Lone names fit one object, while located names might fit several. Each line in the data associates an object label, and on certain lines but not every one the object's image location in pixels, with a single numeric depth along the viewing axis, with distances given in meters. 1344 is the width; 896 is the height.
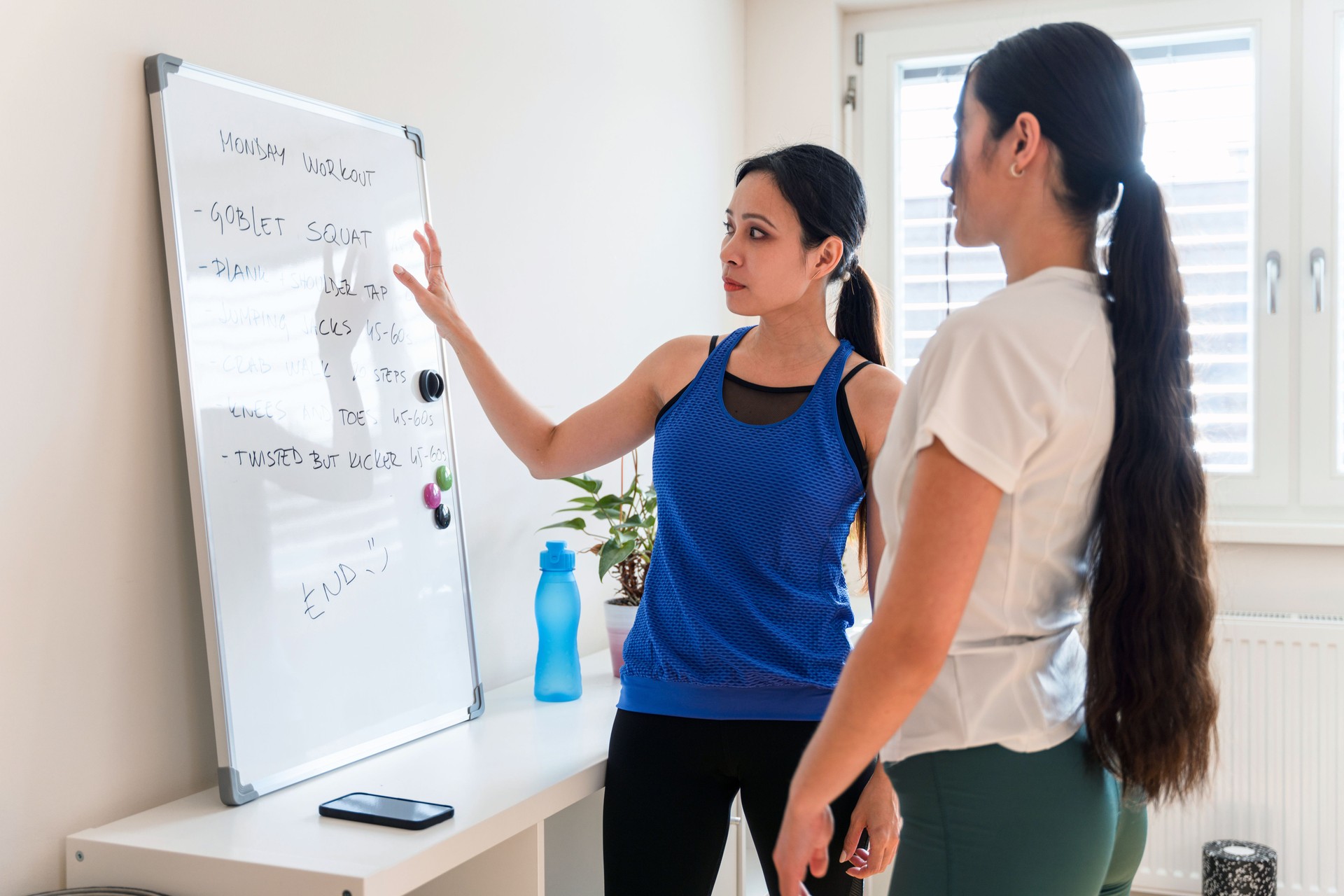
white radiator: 2.62
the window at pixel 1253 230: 2.75
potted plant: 1.96
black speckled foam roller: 2.57
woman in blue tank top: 1.33
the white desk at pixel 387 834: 1.13
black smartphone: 1.22
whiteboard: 1.30
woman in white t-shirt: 0.80
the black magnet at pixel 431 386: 1.65
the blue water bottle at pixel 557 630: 1.83
